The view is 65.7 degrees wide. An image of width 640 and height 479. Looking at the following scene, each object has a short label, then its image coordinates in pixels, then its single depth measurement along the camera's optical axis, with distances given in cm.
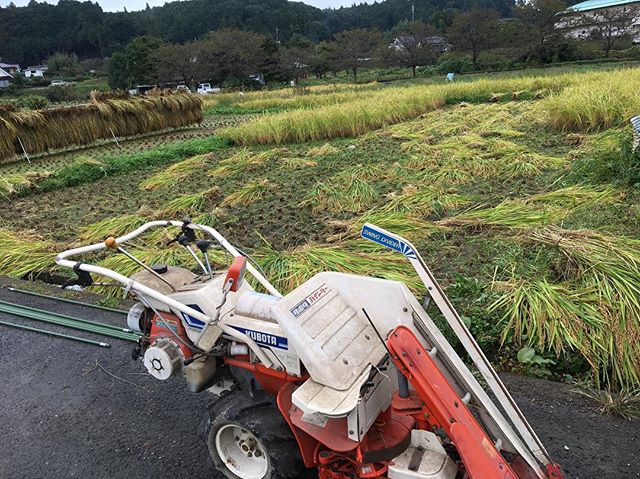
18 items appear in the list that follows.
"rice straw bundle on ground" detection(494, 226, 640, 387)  311
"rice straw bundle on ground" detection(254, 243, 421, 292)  439
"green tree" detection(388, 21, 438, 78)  4381
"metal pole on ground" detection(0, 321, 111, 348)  414
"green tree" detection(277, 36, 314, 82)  4366
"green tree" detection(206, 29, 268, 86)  4347
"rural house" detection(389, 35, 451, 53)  4559
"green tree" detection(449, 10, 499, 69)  4134
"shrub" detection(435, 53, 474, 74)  3775
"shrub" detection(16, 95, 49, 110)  2333
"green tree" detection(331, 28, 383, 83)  4562
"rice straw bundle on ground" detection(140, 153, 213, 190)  894
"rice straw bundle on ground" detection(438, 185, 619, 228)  518
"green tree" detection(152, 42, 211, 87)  3984
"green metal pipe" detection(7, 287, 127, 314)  466
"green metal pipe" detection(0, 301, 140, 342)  422
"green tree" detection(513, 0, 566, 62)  3684
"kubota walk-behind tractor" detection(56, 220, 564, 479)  193
